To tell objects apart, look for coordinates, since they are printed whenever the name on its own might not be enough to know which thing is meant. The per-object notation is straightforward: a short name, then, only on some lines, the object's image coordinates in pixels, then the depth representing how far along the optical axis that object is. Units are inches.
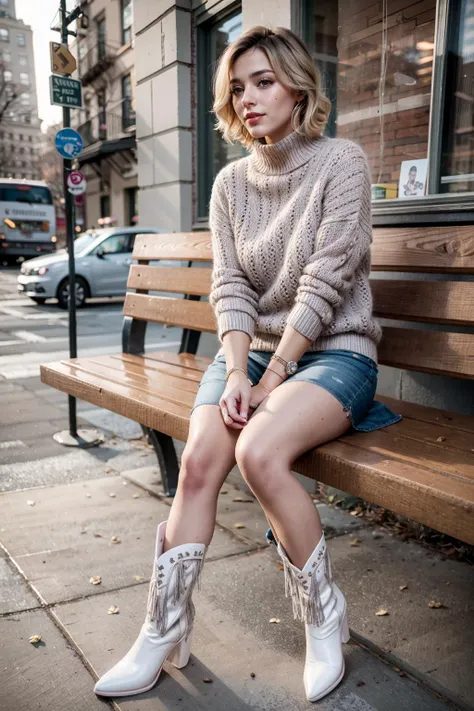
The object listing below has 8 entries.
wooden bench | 71.2
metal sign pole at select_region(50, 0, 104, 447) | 177.0
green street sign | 179.0
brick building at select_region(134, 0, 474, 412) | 125.8
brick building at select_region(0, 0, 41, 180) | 2989.2
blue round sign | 189.2
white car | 531.8
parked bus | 1010.7
